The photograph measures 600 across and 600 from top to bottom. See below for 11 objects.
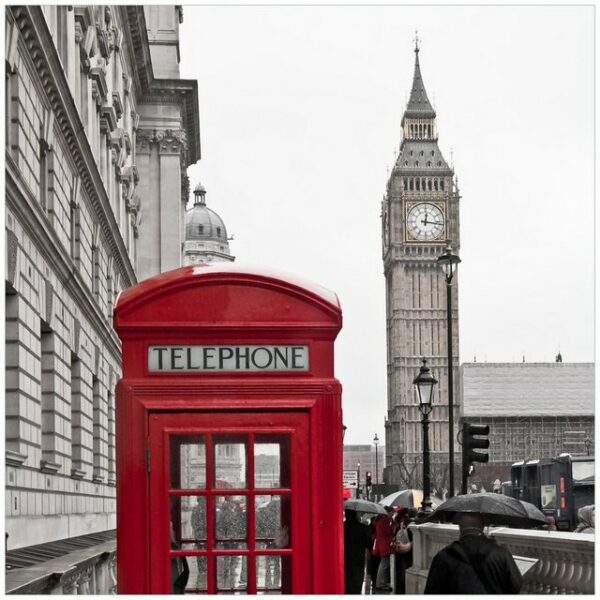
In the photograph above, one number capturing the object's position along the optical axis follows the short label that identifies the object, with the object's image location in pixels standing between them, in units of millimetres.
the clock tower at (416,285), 150500
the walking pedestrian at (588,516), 14469
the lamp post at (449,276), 25375
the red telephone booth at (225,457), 6941
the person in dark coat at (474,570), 7434
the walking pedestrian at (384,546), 18297
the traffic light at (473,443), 18603
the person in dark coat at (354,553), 14289
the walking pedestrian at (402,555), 16609
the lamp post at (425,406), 23625
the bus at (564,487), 38844
